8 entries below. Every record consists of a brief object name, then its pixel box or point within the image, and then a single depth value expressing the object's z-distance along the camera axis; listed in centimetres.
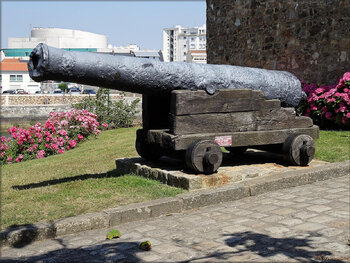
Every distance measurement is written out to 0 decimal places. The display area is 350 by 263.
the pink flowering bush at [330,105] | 1105
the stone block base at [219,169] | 585
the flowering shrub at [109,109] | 1678
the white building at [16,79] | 6879
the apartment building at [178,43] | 13062
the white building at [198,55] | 8700
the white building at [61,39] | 11925
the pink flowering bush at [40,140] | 1180
